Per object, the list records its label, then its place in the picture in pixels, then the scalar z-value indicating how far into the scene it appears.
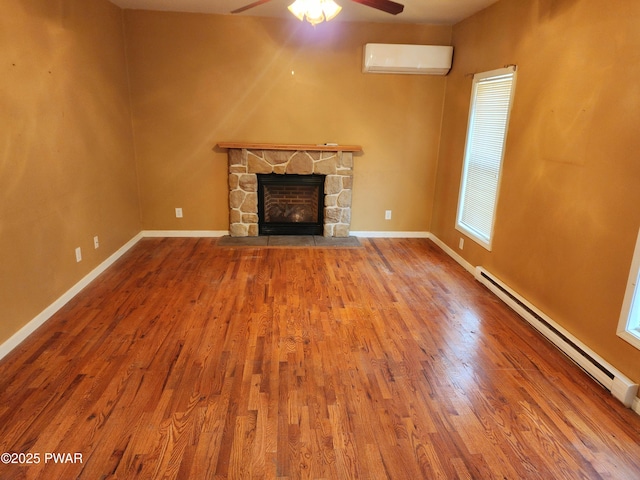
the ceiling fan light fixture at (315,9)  2.58
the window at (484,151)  3.74
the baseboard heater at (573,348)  2.30
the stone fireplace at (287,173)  5.00
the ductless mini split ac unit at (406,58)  4.70
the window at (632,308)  2.27
